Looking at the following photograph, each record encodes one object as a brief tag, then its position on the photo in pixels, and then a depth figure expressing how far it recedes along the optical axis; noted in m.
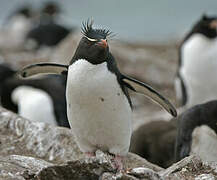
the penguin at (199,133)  16.64
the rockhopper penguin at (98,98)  13.23
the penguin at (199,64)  24.36
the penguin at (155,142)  19.97
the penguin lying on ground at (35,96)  22.89
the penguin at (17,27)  50.01
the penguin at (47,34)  47.35
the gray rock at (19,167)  11.21
